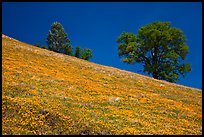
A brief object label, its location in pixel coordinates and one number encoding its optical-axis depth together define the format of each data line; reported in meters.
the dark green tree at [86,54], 92.88
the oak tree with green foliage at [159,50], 56.62
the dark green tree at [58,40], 91.75
